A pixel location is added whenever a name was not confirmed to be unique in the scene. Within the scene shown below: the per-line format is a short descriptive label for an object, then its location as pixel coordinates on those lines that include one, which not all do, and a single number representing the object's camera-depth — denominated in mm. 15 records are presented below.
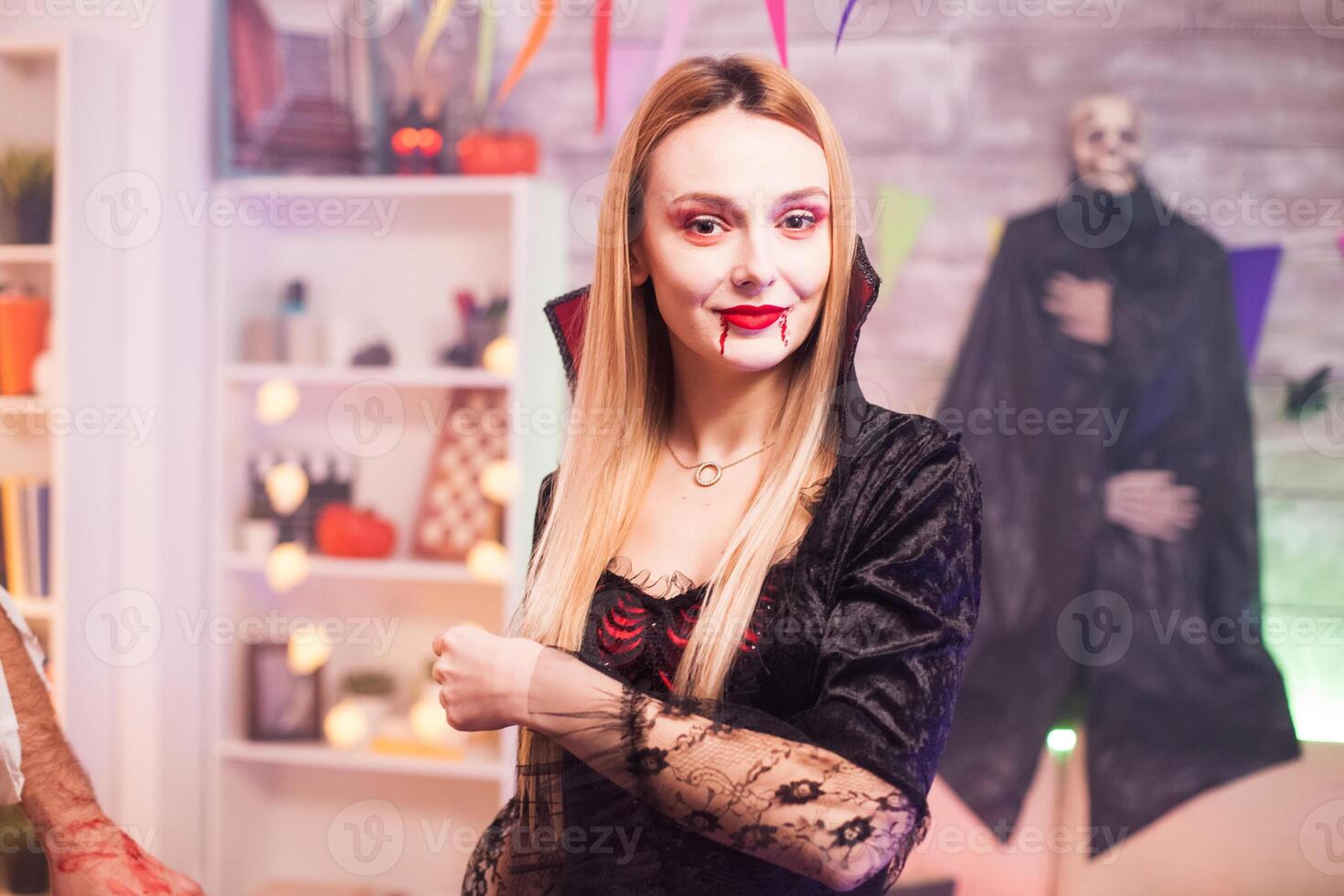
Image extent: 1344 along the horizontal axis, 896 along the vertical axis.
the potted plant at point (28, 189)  2592
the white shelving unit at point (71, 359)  2586
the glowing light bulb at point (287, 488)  2973
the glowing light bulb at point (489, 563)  2773
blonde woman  960
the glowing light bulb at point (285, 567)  2883
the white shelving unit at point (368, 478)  2848
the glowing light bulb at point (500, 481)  2768
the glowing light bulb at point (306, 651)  2961
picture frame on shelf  2932
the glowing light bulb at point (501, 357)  2758
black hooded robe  2543
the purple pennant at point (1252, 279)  2574
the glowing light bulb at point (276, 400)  2979
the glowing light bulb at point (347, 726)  2926
